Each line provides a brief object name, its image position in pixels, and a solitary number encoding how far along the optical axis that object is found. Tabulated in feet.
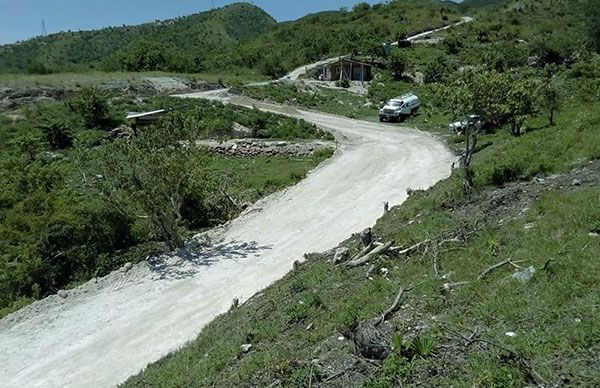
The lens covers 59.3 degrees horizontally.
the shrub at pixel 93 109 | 134.21
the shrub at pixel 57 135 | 120.67
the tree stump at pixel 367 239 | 40.01
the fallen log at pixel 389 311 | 25.73
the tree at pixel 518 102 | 49.02
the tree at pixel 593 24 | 203.73
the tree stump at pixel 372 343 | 22.47
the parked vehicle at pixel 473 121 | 52.13
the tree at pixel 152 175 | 54.90
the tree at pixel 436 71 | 187.93
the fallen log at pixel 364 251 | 38.67
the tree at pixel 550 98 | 74.54
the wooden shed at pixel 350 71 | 196.54
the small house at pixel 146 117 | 128.87
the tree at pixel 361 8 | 358.64
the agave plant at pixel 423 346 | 21.13
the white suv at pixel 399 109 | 127.44
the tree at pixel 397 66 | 197.57
